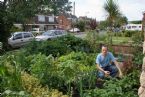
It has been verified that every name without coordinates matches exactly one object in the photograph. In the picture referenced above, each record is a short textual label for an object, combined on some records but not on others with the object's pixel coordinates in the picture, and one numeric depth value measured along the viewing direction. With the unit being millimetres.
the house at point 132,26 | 25744
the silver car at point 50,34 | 12878
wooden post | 2173
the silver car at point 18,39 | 11681
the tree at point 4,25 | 10302
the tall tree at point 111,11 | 8533
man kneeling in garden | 3857
